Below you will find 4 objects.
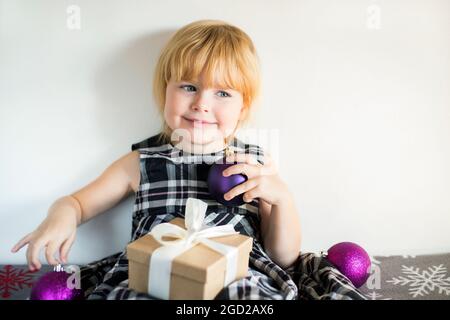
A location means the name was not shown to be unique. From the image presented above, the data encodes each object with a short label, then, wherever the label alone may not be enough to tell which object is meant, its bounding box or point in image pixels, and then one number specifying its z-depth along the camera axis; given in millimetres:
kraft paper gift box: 669
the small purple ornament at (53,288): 751
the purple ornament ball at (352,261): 902
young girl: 840
